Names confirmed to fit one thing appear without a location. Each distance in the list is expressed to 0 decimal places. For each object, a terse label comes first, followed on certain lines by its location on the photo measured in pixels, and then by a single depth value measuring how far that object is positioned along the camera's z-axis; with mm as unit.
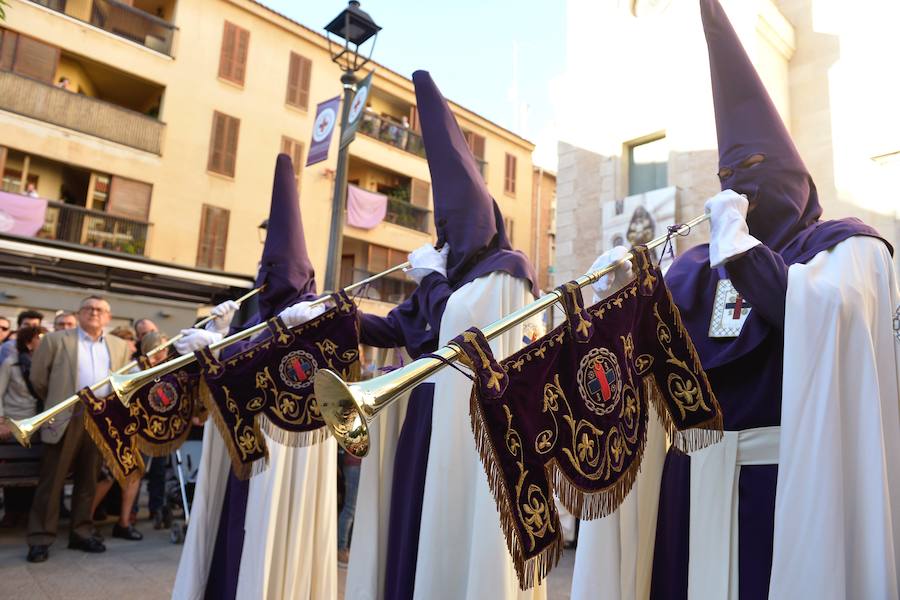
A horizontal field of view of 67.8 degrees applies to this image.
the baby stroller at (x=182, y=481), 6164
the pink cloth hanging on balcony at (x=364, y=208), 20266
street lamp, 6324
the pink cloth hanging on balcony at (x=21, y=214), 14312
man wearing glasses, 5661
